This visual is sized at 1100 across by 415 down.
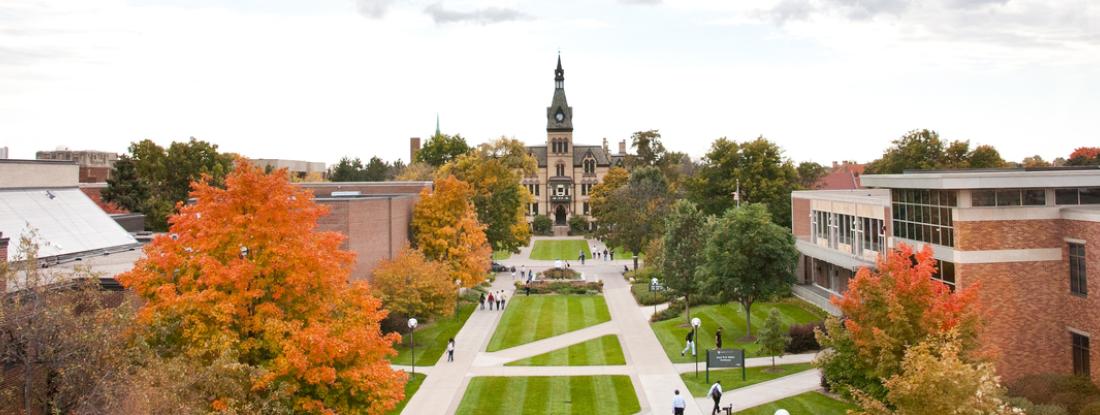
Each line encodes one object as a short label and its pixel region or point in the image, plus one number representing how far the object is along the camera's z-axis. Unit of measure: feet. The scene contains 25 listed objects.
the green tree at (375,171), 378.53
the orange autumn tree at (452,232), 155.94
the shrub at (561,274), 209.46
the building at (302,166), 321.32
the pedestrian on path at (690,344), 114.93
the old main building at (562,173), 405.80
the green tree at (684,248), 137.80
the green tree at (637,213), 227.34
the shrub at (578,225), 381.60
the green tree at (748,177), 203.31
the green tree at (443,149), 350.43
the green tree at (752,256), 117.19
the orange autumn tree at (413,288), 125.29
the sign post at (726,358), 95.91
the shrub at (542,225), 380.78
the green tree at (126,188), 204.23
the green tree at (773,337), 102.12
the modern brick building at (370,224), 123.65
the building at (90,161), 298.15
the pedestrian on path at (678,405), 81.97
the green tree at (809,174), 243.19
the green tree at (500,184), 211.82
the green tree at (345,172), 354.95
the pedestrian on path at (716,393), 85.51
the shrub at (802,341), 112.98
